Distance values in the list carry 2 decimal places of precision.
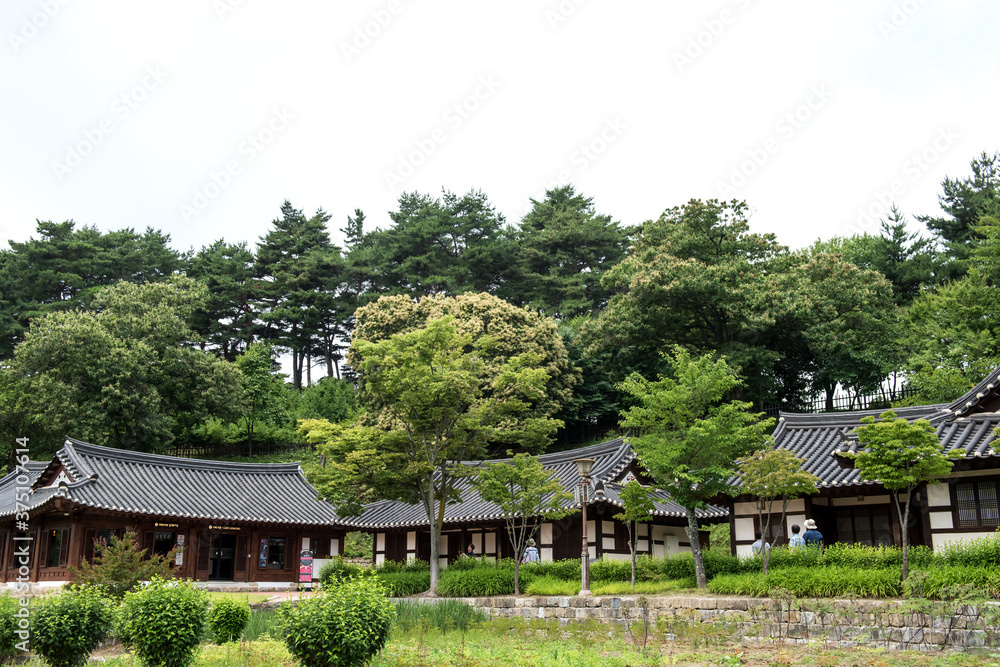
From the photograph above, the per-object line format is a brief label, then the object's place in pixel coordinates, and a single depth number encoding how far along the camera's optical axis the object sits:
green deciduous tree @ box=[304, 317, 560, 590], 25.88
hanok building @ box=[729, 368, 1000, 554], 20.48
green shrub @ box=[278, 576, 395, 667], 10.54
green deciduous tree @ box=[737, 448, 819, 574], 19.81
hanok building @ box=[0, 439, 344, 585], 29.53
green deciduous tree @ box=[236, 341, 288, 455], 52.06
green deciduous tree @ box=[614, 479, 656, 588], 21.82
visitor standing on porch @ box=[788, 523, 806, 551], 21.41
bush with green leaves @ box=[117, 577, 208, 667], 11.73
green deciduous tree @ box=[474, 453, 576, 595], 24.64
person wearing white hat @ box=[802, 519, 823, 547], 21.34
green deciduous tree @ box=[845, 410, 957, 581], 17.00
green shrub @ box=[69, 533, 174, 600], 20.77
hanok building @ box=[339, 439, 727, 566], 27.95
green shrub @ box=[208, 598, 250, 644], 14.66
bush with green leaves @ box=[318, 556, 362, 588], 31.28
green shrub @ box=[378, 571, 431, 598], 27.25
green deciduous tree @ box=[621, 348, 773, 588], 20.91
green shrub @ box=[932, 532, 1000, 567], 17.16
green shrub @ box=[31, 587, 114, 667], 12.23
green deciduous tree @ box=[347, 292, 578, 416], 43.28
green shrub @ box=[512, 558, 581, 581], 24.83
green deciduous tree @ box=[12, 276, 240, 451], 42.28
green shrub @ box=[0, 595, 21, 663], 12.51
